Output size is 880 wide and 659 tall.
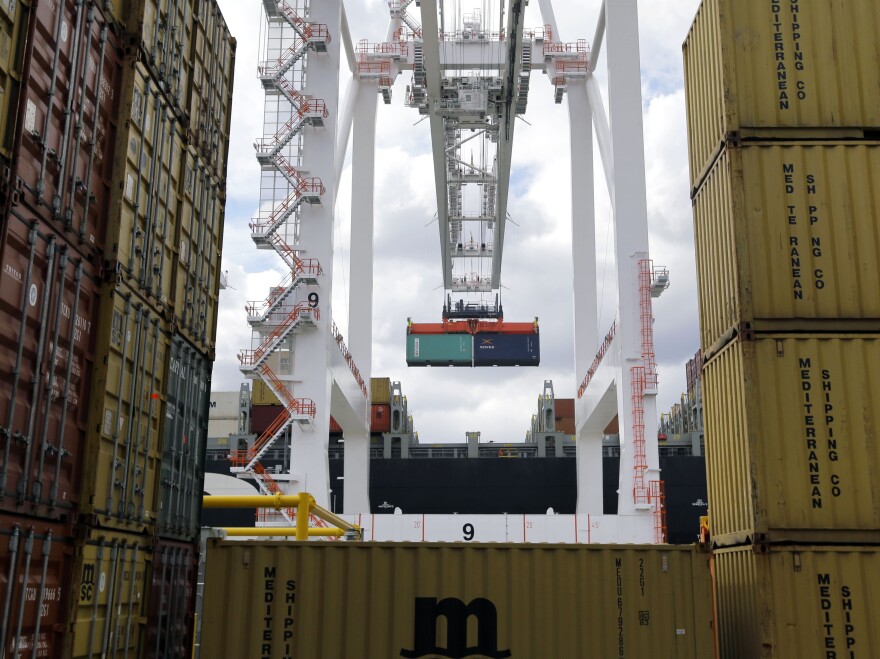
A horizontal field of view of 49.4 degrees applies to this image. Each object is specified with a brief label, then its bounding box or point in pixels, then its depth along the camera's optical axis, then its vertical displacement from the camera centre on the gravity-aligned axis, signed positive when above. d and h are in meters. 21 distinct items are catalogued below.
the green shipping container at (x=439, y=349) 58.91 +14.50
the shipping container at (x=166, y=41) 10.78 +6.32
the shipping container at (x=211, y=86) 12.91 +6.92
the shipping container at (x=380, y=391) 51.16 +10.43
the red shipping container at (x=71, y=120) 8.36 +4.27
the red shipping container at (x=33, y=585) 7.72 +0.03
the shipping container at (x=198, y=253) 12.19 +4.36
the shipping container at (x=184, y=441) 11.49 +1.81
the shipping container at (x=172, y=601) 10.81 -0.13
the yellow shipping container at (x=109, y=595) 8.91 -0.06
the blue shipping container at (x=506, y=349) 58.25 +14.42
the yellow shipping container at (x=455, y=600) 11.50 -0.09
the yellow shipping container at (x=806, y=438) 11.00 +1.81
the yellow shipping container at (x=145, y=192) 10.15 +4.37
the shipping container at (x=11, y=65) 7.79 +4.20
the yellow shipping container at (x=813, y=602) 10.60 -0.05
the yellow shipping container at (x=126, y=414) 9.41 +1.80
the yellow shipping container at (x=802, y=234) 11.67 +4.34
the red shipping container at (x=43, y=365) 7.84 +1.91
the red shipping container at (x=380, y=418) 51.00 +8.96
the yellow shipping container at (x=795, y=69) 12.32 +6.69
